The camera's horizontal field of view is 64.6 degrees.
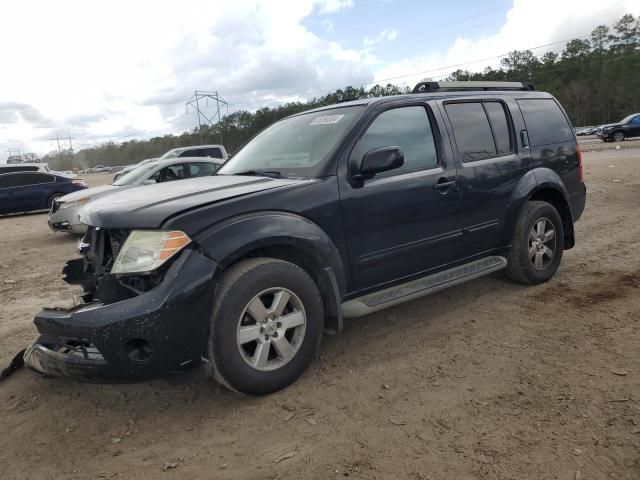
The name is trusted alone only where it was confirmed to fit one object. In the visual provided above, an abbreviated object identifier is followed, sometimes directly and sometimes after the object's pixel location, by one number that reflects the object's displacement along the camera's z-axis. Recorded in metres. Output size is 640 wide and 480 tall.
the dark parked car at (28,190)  14.73
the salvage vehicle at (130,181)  9.44
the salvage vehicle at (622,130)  27.66
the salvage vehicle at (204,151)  15.73
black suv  2.75
